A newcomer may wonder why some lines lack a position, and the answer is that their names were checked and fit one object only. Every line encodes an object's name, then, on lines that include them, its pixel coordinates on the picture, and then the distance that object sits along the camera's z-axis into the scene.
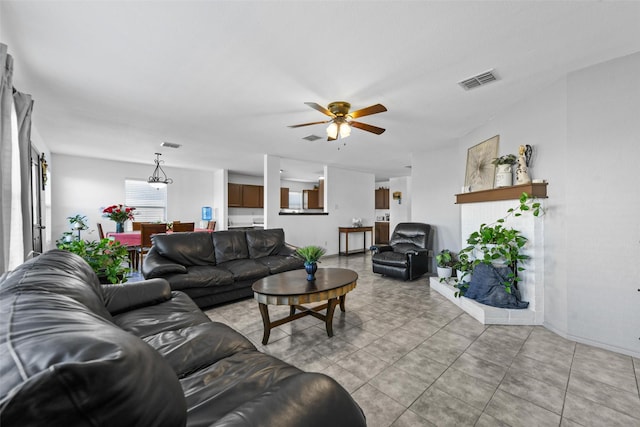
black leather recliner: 4.38
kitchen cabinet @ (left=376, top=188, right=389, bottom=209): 10.03
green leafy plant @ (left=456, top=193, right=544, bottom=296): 2.72
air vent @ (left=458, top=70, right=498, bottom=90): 2.42
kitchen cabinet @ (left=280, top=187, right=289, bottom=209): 8.41
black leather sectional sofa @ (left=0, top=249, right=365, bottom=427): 0.42
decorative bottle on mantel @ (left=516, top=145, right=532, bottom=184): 2.80
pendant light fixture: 5.66
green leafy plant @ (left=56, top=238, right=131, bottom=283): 2.43
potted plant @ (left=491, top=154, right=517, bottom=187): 3.01
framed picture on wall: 3.45
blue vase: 2.63
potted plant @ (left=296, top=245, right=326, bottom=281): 2.64
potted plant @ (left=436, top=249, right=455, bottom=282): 3.89
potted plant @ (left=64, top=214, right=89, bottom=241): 5.70
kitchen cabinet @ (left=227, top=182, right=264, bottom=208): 7.70
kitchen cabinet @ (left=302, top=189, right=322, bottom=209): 9.66
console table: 6.90
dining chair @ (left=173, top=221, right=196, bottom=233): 5.18
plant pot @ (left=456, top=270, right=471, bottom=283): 3.39
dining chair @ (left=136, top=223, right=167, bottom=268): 4.28
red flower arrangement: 4.65
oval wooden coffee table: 2.24
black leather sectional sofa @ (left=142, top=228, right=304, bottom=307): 3.07
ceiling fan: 2.84
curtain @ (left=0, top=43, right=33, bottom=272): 1.88
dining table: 4.58
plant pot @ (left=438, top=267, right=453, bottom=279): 3.89
